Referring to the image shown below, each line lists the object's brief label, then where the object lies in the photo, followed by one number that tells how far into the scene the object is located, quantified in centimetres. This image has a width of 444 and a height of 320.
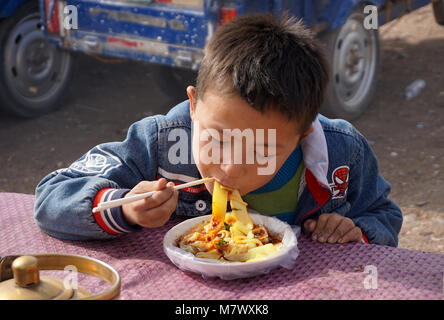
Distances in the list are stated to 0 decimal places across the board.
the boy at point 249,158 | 163
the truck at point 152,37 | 438
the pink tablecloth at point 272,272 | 150
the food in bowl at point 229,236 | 166
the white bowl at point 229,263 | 153
